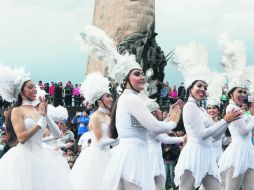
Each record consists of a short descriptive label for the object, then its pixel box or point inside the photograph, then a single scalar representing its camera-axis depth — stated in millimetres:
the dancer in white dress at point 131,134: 5695
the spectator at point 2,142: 11959
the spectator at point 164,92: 24078
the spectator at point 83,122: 16055
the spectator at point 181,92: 22734
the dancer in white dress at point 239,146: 7715
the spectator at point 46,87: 24000
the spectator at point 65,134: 11297
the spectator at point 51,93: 23264
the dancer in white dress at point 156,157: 9250
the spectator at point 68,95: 24156
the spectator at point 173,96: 23353
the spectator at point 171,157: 12477
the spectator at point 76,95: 24141
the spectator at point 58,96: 22984
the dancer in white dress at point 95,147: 8086
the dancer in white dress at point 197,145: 6691
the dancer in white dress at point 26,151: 6430
